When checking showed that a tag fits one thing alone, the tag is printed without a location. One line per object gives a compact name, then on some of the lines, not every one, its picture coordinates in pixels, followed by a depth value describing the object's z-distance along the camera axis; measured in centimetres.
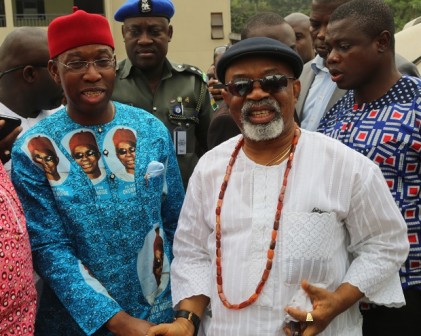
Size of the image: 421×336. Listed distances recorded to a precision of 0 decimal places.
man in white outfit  250
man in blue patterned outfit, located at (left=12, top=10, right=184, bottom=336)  281
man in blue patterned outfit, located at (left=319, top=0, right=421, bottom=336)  299
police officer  454
